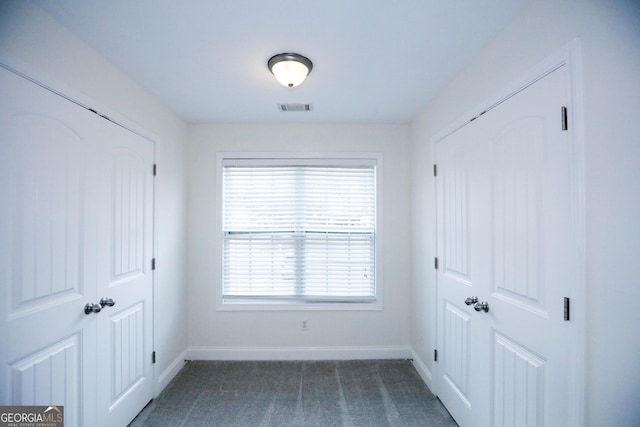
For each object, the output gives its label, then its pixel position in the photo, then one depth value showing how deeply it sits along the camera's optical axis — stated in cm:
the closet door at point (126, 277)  174
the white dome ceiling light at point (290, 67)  168
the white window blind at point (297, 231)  289
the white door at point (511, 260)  116
